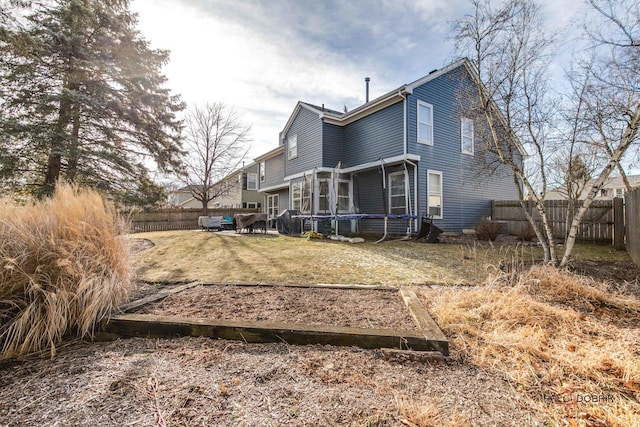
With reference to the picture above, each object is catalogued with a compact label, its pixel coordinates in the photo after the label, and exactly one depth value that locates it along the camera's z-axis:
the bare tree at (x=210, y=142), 18.62
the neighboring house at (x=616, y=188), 25.38
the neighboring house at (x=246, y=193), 26.25
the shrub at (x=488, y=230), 8.70
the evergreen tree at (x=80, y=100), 8.69
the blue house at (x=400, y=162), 10.00
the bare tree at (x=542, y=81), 3.89
